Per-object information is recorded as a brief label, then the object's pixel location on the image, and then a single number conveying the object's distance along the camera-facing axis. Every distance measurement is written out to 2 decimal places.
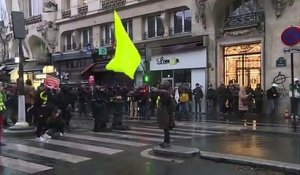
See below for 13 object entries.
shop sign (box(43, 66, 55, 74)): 17.95
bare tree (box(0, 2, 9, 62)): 28.06
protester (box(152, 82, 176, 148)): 6.78
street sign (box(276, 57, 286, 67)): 13.70
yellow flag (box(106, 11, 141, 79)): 9.14
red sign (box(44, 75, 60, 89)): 8.83
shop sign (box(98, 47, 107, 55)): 20.12
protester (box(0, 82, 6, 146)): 7.44
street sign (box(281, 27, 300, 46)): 8.82
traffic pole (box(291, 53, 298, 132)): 9.41
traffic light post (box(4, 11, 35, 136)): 8.78
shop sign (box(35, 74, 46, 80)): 24.52
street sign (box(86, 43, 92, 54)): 21.15
